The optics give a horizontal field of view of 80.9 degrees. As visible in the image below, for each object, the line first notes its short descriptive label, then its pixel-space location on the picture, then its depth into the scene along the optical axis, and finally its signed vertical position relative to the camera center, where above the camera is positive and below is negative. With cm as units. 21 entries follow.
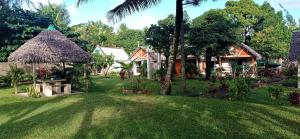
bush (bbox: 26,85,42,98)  784 -89
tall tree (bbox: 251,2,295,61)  2165 +392
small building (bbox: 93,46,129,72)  2392 +287
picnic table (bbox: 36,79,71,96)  824 -66
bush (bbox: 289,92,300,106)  614 -100
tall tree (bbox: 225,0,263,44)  2083 +707
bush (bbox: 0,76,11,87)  1143 -49
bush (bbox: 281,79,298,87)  1209 -89
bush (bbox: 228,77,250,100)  629 -66
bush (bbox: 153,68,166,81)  1306 -10
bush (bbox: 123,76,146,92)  832 -77
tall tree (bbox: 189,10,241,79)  1312 +284
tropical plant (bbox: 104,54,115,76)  2169 +152
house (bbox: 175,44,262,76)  1818 +133
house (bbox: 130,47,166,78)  2047 +183
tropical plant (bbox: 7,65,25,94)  891 +2
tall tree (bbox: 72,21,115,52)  2896 +663
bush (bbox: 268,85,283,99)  646 -78
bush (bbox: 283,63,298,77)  1691 -7
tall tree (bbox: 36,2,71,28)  3254 +1123
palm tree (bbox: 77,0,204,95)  711 +250
